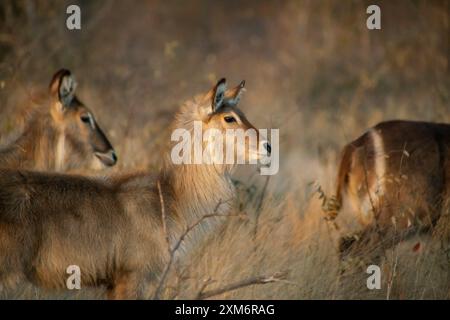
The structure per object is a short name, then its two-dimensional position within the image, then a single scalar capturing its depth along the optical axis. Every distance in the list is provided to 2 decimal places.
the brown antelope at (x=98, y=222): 10.73
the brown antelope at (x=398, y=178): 13.30
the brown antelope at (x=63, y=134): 14.73
